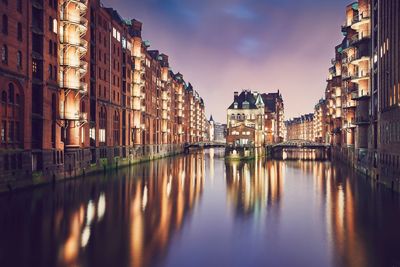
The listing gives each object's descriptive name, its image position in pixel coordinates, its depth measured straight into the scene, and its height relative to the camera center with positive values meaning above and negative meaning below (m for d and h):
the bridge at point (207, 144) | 151.90 -3.41
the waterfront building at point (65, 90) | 42.41 +6.88
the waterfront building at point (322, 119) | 168.00 +8.05
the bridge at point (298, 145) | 129.24 -3.53
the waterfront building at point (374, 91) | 44.91 +6.63
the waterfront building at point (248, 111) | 144.51 +9.60
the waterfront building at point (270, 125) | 181.25 +5.16
